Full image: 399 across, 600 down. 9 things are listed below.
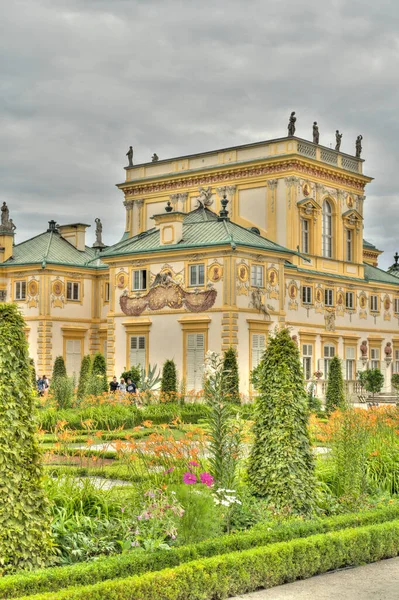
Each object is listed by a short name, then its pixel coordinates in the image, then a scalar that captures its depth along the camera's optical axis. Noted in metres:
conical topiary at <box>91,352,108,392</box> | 36.91
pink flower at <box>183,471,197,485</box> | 9.45
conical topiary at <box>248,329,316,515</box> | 11.24
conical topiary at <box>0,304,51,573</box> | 8.04
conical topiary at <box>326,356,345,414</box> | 29.33
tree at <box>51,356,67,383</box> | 38.75
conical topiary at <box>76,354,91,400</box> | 28.76
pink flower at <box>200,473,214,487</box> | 9.59
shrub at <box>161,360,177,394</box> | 32.25
